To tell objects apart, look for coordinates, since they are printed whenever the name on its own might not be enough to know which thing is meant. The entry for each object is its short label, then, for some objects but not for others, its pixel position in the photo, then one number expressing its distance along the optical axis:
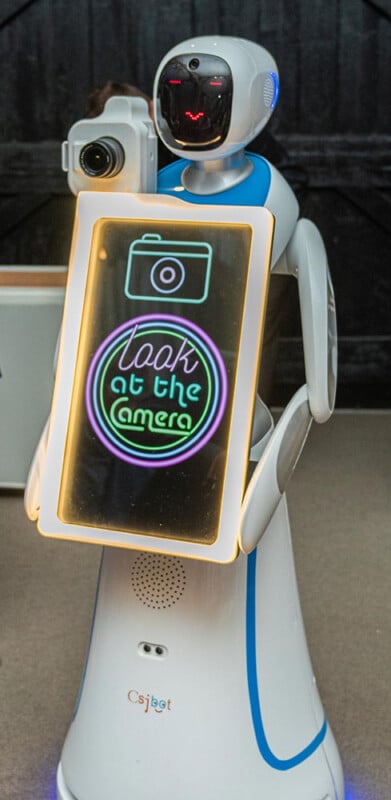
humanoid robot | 1.32
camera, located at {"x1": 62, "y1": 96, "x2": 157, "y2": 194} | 1.31
